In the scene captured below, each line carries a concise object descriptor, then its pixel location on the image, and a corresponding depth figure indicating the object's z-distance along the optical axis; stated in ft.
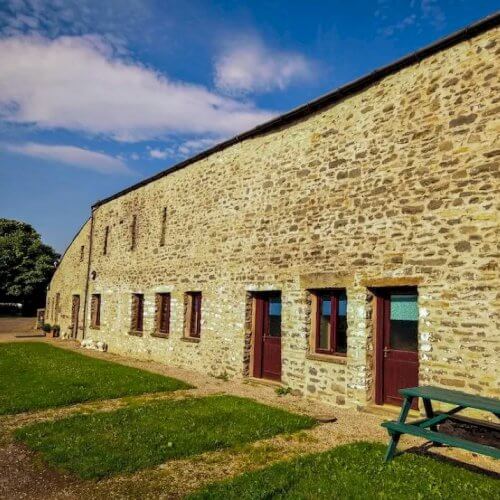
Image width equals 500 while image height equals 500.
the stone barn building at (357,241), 20.89
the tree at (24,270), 119.24
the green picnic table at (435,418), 14.39
